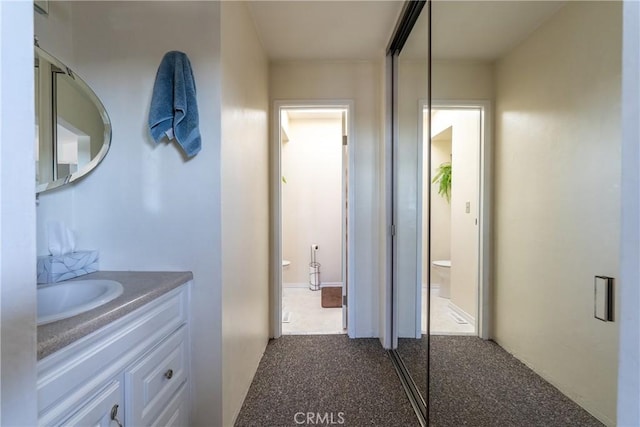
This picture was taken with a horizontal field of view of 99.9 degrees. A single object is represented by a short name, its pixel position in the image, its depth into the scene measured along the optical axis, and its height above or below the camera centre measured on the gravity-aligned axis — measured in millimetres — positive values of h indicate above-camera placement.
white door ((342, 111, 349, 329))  2553 -30
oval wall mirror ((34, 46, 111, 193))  1204 +388
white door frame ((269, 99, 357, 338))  2498 -2
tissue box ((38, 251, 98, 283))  1122 -241
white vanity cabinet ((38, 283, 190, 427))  680 -512
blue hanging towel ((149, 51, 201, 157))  1179 +470
